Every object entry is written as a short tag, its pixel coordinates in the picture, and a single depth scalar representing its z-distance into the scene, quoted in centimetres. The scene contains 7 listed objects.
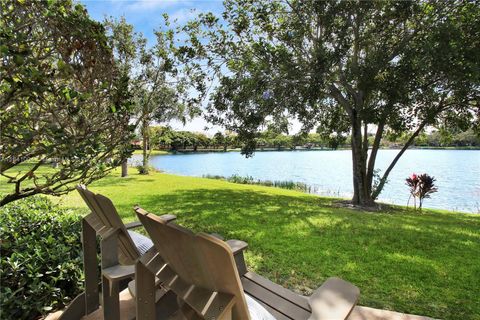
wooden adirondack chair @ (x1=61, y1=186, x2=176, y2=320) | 196
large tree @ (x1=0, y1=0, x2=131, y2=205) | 209
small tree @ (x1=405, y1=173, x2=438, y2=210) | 980
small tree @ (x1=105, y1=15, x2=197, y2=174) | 1242
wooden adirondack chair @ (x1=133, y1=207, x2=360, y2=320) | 103
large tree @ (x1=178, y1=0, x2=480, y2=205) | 765
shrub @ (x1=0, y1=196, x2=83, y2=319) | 241
